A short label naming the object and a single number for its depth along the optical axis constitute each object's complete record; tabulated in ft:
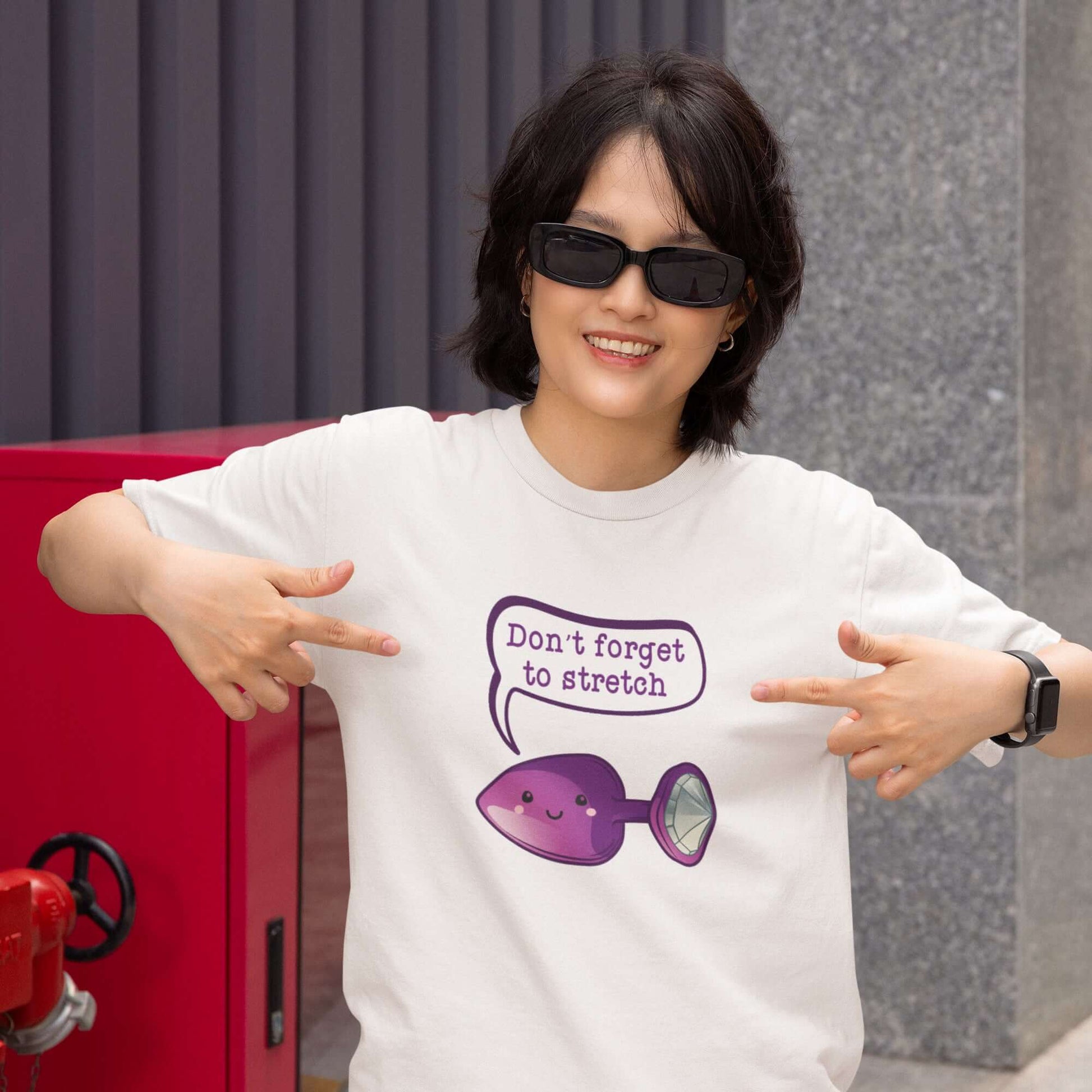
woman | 6.15
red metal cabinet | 7.26
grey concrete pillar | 12.31
